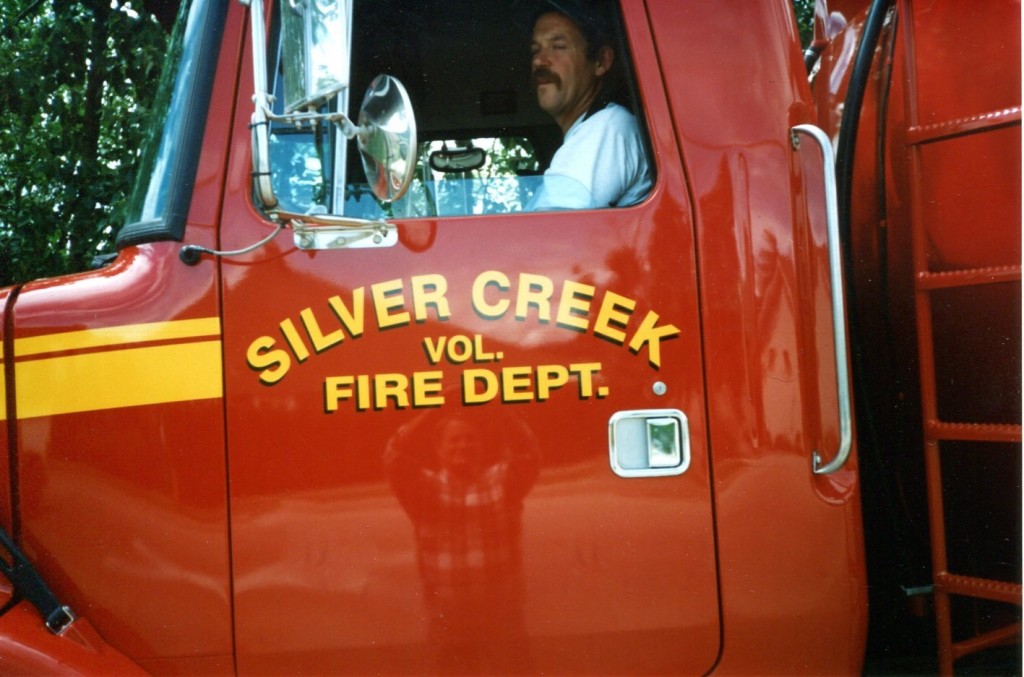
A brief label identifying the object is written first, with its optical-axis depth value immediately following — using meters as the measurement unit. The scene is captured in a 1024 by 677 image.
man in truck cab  2.18
